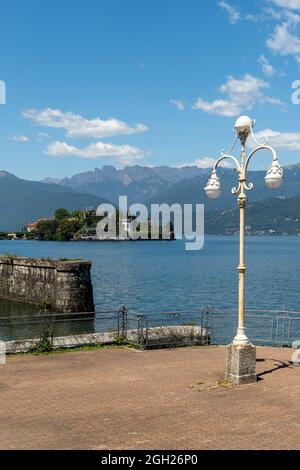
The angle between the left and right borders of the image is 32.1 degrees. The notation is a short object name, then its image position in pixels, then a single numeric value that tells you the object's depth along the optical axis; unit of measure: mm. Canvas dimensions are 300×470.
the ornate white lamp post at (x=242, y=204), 13297
